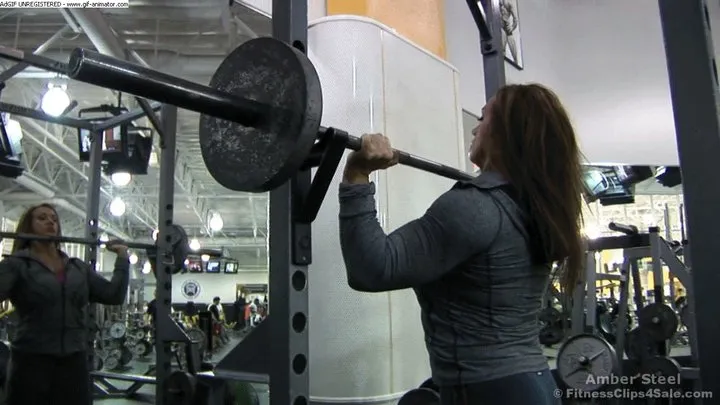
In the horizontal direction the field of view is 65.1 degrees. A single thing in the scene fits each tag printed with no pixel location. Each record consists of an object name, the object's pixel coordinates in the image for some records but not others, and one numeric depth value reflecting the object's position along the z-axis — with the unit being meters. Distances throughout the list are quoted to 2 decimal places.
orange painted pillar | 2.46
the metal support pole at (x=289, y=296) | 0.92
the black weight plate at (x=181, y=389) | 2.64
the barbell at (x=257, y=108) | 0.78
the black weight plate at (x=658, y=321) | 3.75
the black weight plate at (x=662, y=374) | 3.38
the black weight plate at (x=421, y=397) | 1.88
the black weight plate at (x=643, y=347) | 3.85
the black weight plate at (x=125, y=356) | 6.51
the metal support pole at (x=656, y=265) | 3.66
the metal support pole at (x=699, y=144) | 1.41
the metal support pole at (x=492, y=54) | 1.91
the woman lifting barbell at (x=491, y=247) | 0.83
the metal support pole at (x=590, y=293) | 4.21
